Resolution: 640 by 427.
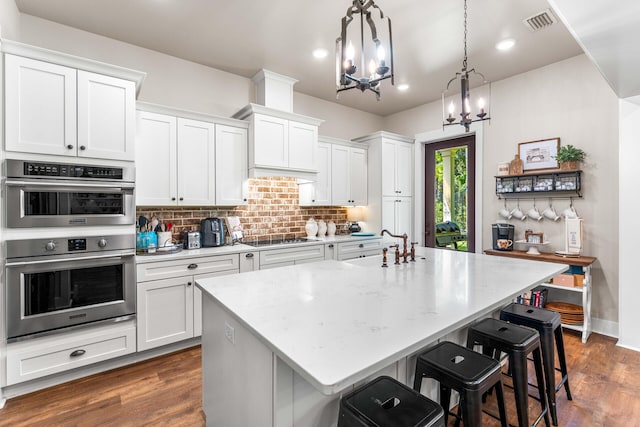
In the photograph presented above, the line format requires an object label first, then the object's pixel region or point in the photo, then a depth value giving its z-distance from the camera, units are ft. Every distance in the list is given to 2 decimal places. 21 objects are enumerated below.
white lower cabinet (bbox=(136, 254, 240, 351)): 8.71
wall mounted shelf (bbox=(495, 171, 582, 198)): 10.99
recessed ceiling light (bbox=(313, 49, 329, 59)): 10.53
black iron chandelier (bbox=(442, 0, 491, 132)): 6.99
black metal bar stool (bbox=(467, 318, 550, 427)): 4.93
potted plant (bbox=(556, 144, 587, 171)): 10.83
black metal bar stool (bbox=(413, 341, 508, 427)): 4.05
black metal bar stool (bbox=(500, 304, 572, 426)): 6.14
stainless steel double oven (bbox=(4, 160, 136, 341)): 7.03
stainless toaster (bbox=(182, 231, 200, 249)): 10.51
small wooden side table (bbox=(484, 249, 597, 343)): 10.00
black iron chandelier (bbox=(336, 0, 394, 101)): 4.99
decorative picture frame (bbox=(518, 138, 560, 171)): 11.59
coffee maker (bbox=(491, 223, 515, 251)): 12.17
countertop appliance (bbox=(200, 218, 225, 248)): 10.89
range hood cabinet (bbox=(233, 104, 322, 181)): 11.39
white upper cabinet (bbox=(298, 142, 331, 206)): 13.80
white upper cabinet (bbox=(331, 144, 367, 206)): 14.44
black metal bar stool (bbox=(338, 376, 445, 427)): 3.42
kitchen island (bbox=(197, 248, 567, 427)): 3.18
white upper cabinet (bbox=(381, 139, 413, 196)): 15.03
